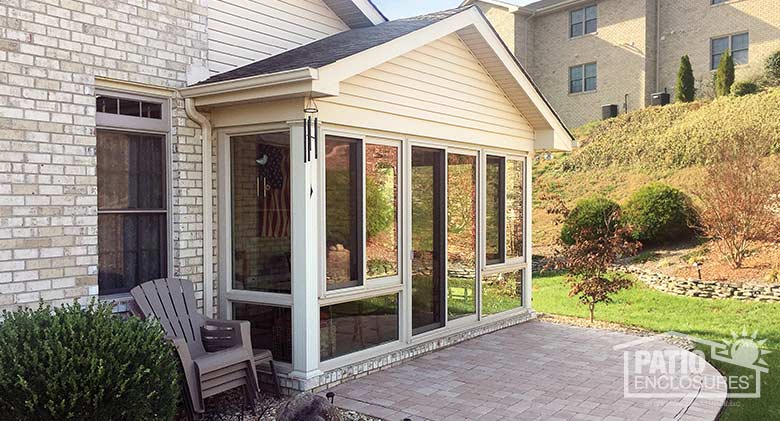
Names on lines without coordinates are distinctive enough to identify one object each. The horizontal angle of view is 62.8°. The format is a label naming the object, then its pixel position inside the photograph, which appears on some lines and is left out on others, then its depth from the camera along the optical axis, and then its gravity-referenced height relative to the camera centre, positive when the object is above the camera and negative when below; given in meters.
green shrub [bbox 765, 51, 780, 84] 19.81 +4.21
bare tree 12.12 +0.04
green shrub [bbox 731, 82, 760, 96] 19.55 +3.52
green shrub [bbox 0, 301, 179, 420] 3.70 -0.97
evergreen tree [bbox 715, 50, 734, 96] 20.34 +4.12
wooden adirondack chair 4.76 -1.12
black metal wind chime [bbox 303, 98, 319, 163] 5.39 +0.66
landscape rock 4.10 -1.33
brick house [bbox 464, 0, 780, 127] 21.50 +5.98
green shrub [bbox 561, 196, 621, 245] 13.59 -0.20
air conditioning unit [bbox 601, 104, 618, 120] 23.53 +3.44
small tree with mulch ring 8.98 -0.80
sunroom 5.55 +0.16
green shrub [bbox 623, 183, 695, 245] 13.81 -0.25
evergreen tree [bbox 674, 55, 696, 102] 21.39 +4.01
